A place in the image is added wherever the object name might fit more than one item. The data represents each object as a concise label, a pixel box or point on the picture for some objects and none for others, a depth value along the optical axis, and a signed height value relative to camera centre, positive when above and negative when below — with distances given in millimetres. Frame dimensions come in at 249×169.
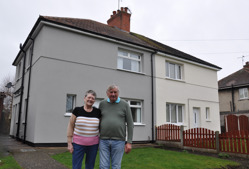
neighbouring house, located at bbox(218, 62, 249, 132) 23062 +3340
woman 3354 -182
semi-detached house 9453 +2257
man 3412 -133
